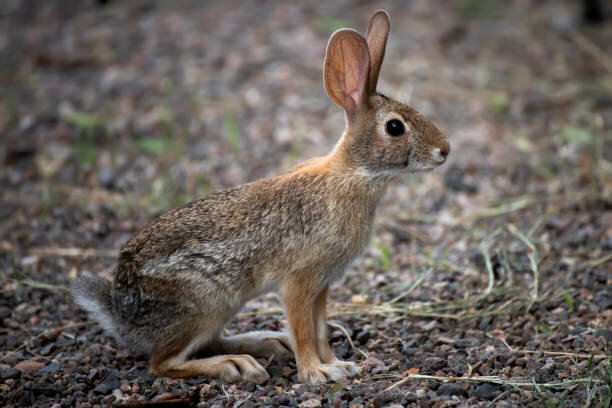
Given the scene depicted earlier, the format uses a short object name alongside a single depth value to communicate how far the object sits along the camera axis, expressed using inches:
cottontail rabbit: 345.7
